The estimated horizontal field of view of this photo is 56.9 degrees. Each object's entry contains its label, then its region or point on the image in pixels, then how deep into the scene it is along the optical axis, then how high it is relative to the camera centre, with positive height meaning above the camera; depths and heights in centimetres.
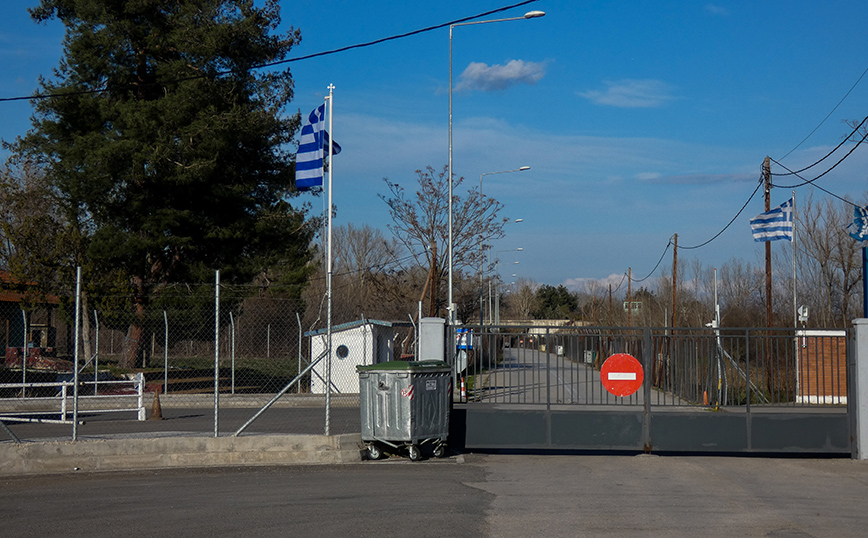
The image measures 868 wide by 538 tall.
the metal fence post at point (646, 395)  1282 -121
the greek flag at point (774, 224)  2531 +307
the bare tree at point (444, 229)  3434 +400
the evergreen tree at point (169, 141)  2975 +695
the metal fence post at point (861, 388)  1258 -107
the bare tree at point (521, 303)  10161 +243
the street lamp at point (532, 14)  1945 +747
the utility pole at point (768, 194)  2650 +424
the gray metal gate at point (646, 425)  1276 -167
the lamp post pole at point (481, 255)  3466 +290
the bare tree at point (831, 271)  5275 +330
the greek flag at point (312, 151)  1488 +318
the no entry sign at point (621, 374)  1332 -89
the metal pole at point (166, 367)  2084 -126
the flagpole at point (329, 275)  1286 +78
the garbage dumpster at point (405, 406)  1242 -132
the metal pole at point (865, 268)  1466 +95
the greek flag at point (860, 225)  1516 +180
